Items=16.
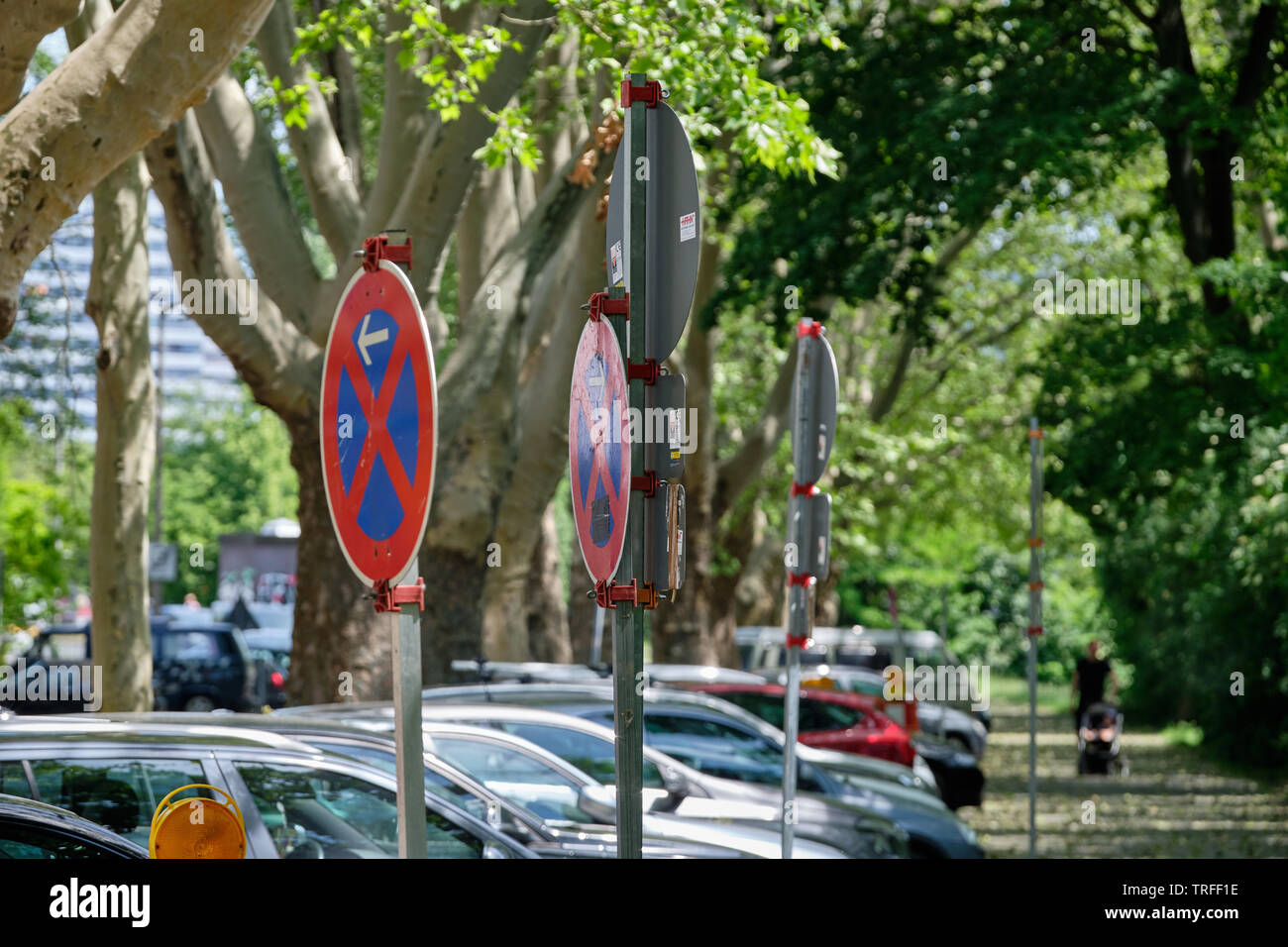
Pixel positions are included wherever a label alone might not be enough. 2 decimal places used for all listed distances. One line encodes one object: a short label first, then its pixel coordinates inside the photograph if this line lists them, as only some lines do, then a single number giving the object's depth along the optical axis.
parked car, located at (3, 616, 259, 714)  54.19
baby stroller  42.31
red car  30.05
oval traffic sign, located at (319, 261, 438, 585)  7.27
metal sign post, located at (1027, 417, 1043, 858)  23.39
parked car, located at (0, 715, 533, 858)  10.96
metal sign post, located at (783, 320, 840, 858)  15.00
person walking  43.41
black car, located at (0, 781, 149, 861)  8.55
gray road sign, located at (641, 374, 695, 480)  8.80
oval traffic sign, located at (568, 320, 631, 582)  8.43
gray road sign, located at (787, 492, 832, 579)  14.98
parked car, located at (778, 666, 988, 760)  48.09
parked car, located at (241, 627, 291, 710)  56.06
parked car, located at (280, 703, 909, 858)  17.73
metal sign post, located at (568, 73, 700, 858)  8.66
